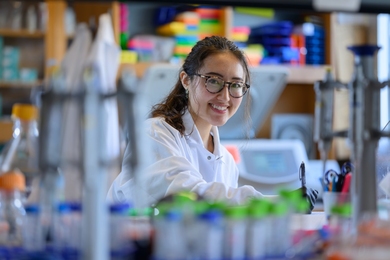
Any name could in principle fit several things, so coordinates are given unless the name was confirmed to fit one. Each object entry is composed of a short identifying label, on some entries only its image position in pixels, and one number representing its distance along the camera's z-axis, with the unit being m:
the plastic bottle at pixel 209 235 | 1.17
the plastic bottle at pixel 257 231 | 1.22
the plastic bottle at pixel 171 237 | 1.16
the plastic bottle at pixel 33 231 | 1.25
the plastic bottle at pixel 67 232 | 1.22
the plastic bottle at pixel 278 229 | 1.24
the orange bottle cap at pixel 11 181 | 1.31
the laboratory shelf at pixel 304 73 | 3.72
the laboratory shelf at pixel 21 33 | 3.63
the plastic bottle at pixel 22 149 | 1.53
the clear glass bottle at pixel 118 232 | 1.24
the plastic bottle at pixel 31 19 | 3.65
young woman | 2.05
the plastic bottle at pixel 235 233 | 1.20
